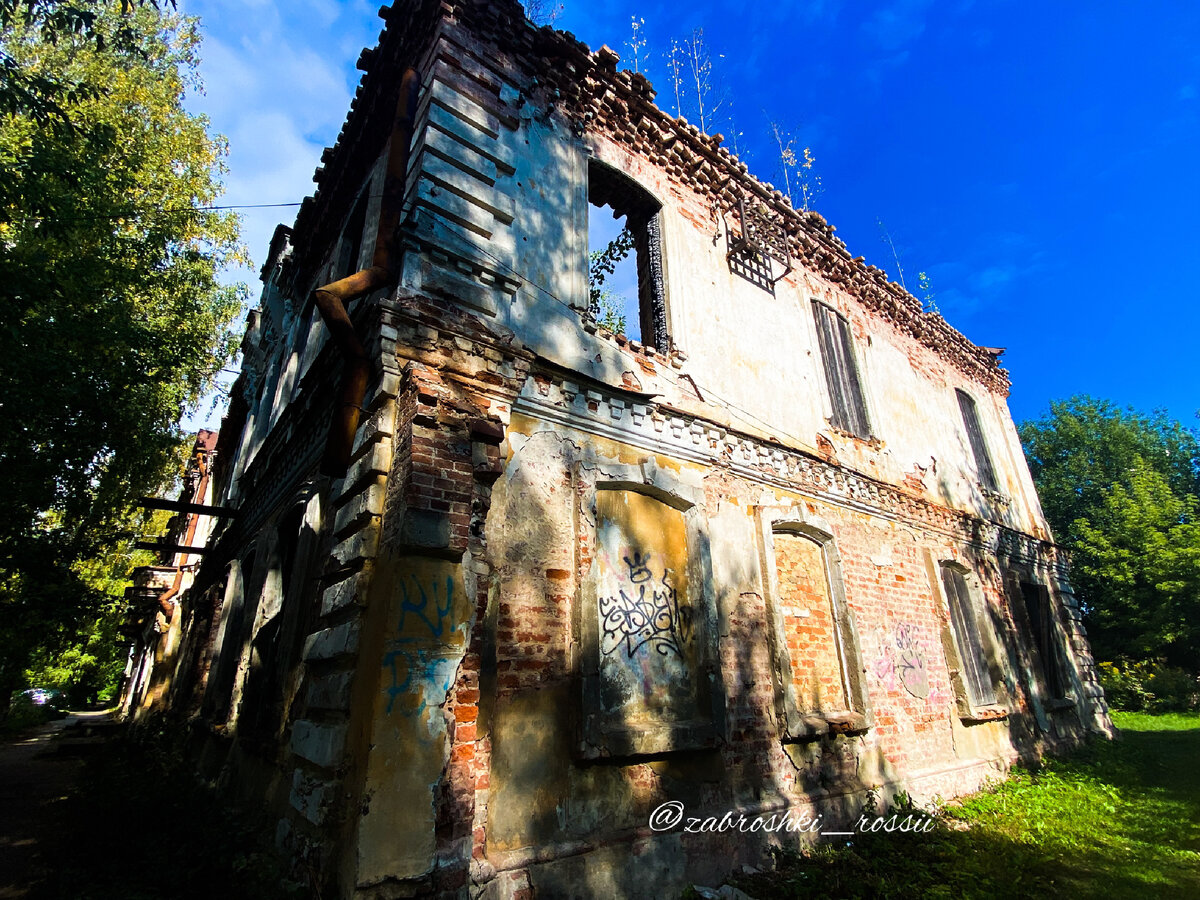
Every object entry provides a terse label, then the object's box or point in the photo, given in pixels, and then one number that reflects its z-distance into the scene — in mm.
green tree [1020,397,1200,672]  19812
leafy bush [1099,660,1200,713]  17578
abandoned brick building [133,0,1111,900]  3684
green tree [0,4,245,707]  7684
